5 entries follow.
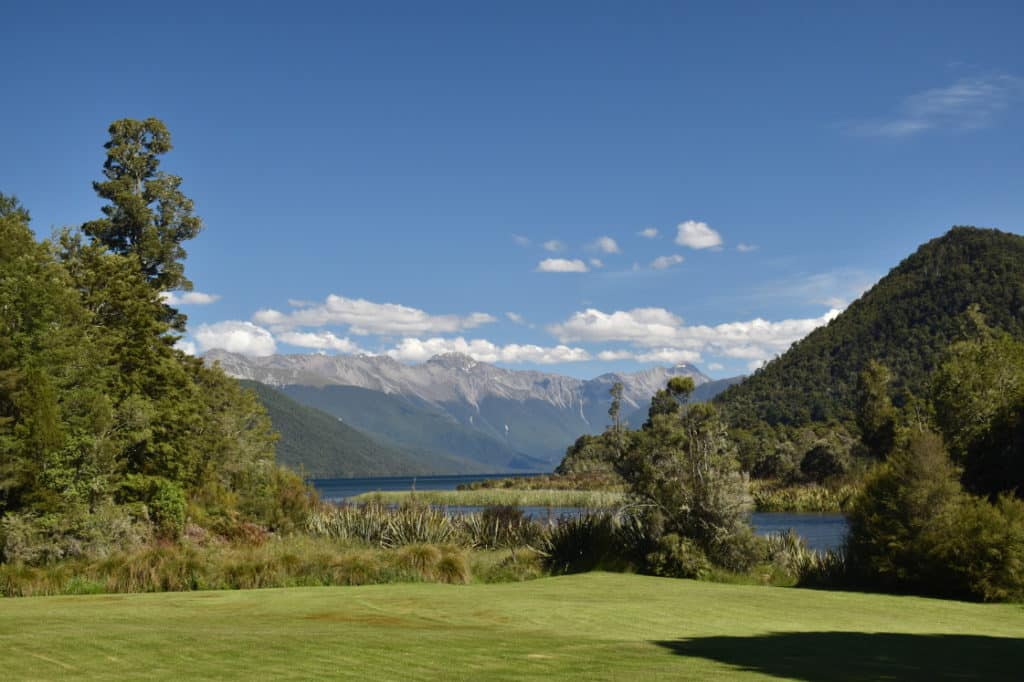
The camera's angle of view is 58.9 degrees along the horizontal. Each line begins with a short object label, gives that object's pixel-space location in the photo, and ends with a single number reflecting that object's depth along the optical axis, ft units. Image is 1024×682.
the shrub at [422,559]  77.51
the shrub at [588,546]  86.28
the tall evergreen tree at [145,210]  161.58
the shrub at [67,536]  93.97
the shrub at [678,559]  80.12
